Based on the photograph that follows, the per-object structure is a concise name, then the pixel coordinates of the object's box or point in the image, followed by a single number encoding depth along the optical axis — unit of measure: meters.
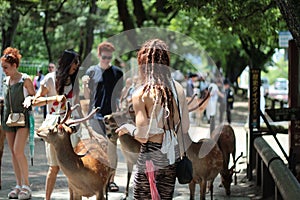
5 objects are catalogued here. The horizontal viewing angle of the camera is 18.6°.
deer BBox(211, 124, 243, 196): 13.54
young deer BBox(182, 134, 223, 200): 11.53
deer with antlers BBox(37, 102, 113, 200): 9.91
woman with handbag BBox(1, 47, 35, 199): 12.35
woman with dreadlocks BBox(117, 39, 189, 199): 7.83
